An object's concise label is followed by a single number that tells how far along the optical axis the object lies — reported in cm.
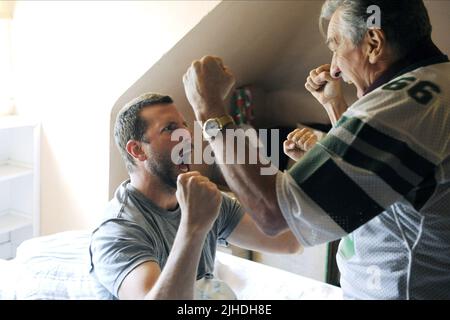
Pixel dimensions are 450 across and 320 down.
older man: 75
